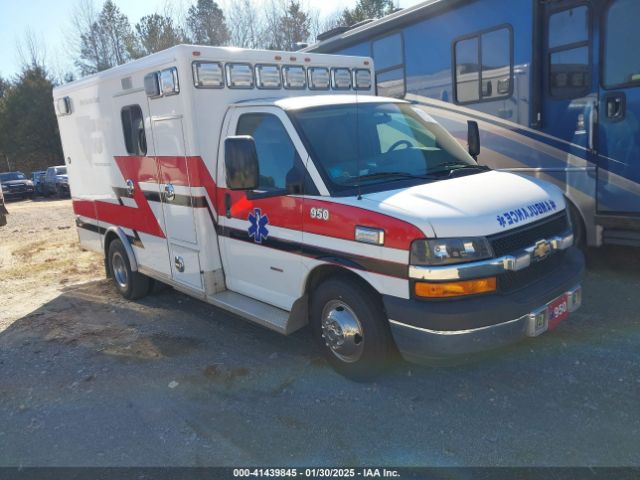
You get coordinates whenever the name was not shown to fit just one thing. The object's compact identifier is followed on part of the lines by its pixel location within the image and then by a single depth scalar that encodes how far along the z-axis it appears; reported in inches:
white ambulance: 135.4
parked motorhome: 224.7
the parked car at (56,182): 989.8
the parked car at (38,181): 1068.3
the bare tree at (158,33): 1318.9
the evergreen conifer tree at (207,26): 1395.2
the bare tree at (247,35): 1355.8
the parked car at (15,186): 1019.9
